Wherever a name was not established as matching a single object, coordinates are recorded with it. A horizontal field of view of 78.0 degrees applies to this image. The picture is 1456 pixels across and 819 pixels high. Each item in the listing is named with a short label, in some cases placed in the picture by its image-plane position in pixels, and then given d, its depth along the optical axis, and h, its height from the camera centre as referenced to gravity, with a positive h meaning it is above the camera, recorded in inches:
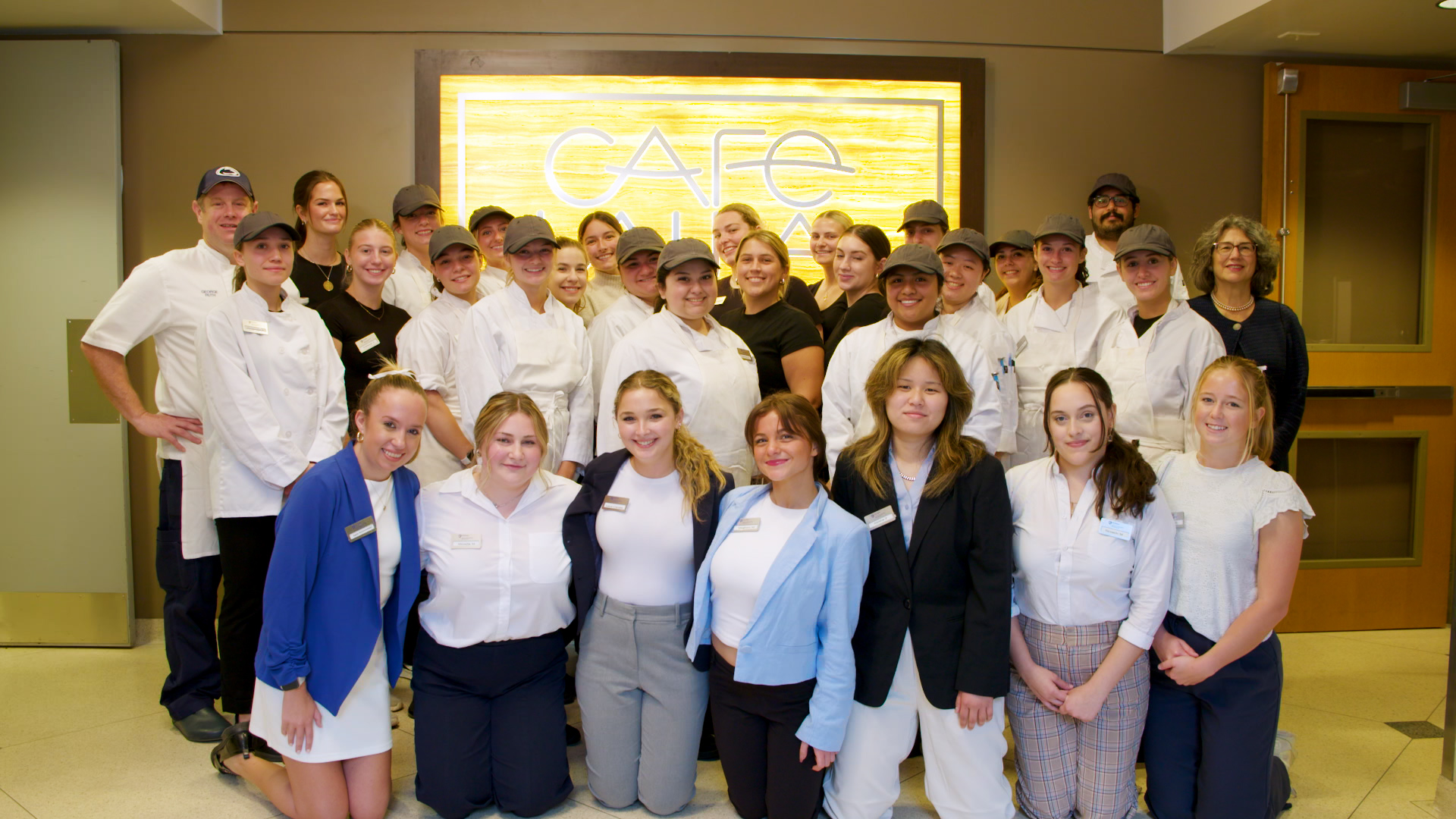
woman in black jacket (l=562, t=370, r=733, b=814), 97.2 -24.3
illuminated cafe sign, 160.7 +42.9
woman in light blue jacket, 91.1 -24.3
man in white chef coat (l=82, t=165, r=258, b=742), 116.8 -7.3
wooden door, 171.3 +6.8
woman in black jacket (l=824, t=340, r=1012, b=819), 91.4 -23.9
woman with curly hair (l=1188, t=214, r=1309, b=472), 121.1 +10.0
